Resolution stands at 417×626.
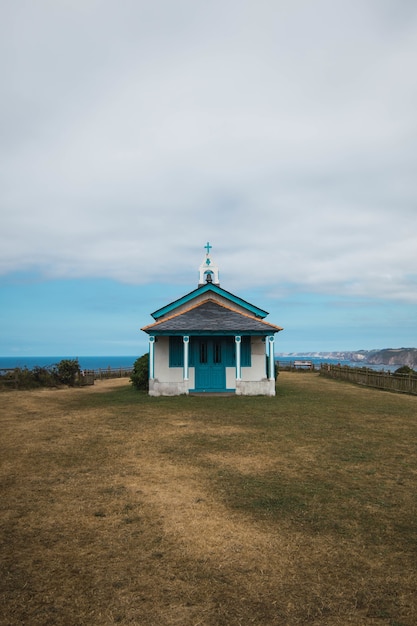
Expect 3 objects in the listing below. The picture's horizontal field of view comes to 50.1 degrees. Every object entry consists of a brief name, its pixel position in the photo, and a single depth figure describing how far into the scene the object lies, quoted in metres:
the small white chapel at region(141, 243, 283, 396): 20.88
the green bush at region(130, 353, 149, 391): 24.47
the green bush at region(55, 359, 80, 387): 28.52
